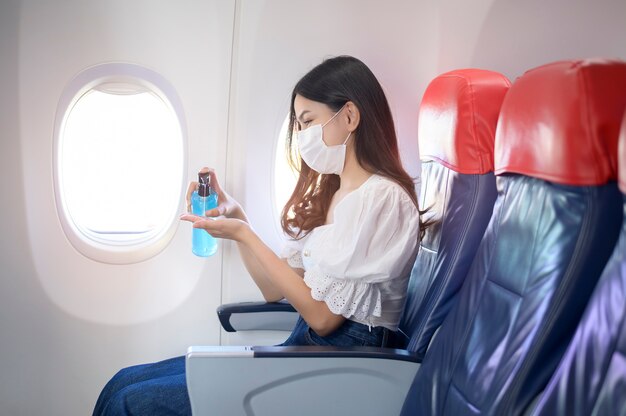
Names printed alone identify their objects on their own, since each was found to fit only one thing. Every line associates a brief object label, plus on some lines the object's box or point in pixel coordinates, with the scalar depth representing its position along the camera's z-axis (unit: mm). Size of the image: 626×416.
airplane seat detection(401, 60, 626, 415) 1020
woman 1609
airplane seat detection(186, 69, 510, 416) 1510
